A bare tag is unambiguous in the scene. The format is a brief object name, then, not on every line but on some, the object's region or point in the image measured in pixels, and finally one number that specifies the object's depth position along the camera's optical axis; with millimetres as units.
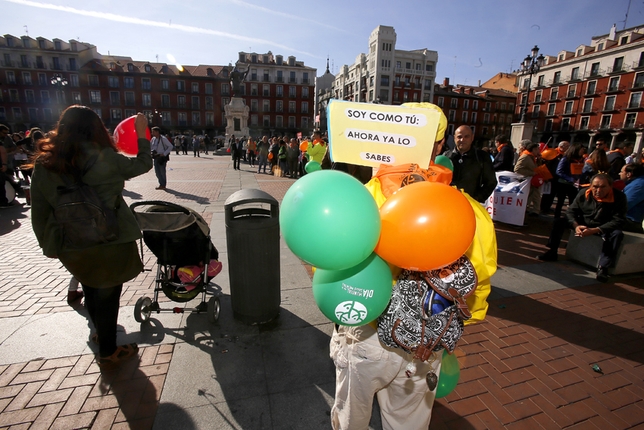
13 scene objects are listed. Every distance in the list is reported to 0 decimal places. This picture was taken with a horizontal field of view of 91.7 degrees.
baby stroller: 3104
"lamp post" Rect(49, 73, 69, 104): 24594
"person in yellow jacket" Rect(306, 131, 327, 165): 10188
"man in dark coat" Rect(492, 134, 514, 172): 6918
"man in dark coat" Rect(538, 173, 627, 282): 4473
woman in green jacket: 2240
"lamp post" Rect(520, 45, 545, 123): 14873
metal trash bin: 3045
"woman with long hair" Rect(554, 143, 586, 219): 7301
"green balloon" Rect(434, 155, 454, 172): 2693
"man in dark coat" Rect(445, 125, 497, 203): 4352
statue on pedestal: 26875
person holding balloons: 1200
